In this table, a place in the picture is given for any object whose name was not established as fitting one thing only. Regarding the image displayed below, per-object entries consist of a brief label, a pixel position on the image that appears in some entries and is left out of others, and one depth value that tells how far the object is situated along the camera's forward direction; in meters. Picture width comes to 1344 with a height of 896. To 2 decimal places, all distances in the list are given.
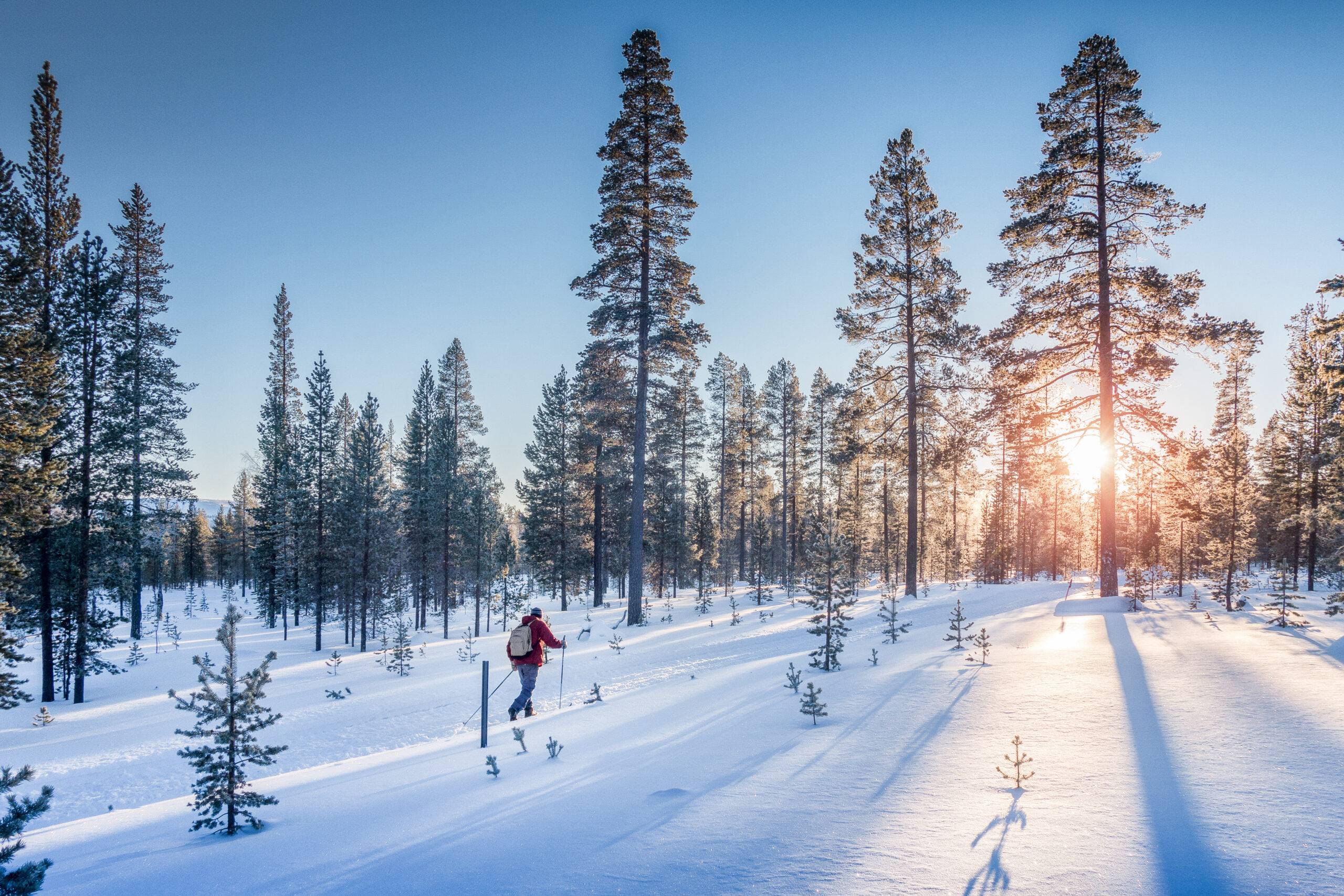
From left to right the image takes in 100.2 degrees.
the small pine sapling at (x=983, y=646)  8.66
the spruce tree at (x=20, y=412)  11.69
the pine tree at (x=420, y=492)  33.81
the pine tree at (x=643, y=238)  20.00
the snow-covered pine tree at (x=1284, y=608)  10.71
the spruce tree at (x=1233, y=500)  15.06
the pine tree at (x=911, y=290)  19.59
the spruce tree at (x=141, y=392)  18.41
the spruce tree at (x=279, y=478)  31.03
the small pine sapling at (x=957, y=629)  9.47
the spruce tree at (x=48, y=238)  15.86
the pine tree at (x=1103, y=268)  14.00
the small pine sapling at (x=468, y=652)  19.47
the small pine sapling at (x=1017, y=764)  4.23
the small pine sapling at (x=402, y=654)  18.52
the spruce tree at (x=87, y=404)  16.92
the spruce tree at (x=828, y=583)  9.23
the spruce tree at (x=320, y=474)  29.00
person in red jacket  10.36
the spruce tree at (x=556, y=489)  35.28
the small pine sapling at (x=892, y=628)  11.85
